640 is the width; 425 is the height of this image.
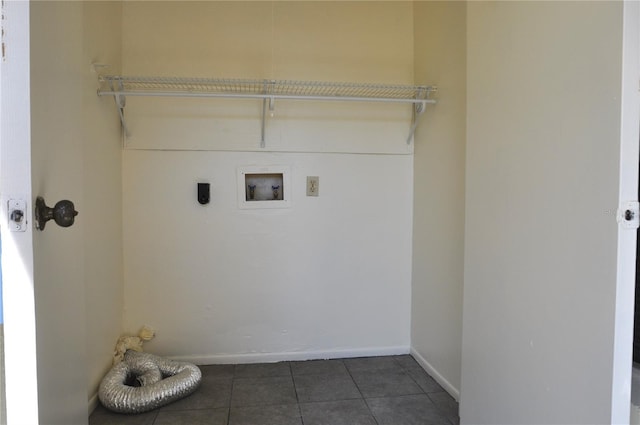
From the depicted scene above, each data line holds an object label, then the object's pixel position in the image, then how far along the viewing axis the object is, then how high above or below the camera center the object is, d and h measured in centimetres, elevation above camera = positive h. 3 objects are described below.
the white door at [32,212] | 74 -4
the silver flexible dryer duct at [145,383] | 197 -100
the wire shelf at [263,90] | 224 +67
